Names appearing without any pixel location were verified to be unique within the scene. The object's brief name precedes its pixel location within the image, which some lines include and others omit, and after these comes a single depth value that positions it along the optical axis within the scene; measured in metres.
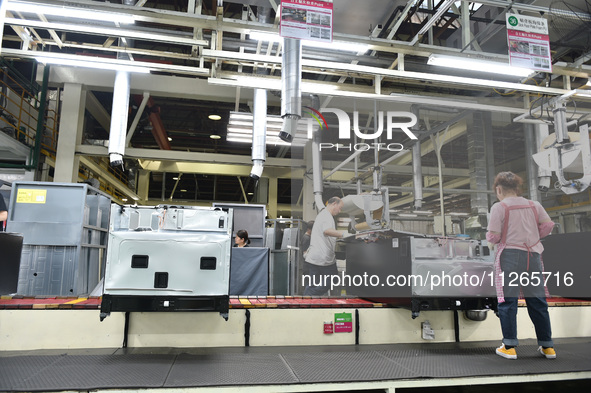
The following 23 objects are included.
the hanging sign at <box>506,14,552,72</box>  4.26
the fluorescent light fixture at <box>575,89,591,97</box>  4.93
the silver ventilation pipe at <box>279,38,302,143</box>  4.06
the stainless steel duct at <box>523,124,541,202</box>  5.10
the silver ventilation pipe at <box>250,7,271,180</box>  6.02
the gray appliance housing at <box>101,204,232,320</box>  2.26
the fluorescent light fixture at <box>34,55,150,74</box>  4.66
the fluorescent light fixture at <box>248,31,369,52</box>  4.32
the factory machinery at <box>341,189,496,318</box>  2.74
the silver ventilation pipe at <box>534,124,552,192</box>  5.11
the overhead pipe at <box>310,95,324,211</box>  5.19
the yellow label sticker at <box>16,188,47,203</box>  4.68
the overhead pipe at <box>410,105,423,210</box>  5.40
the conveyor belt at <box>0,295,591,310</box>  2.63
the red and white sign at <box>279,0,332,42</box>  3.73
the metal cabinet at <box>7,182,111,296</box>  4.61
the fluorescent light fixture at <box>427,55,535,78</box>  4.52
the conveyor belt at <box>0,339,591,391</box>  2.06
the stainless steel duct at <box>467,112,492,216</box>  5.59
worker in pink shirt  2.66
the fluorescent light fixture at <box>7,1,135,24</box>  3.86
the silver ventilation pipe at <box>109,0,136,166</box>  5.54
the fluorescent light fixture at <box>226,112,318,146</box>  6.72
